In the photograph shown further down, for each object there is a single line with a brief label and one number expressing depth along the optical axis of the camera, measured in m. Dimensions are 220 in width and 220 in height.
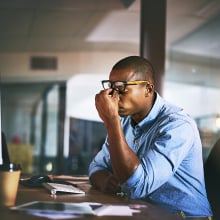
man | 1.56
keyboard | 1.64
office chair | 1.86
